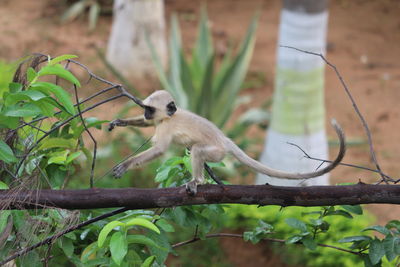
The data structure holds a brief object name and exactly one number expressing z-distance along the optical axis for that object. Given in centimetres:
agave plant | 1456
